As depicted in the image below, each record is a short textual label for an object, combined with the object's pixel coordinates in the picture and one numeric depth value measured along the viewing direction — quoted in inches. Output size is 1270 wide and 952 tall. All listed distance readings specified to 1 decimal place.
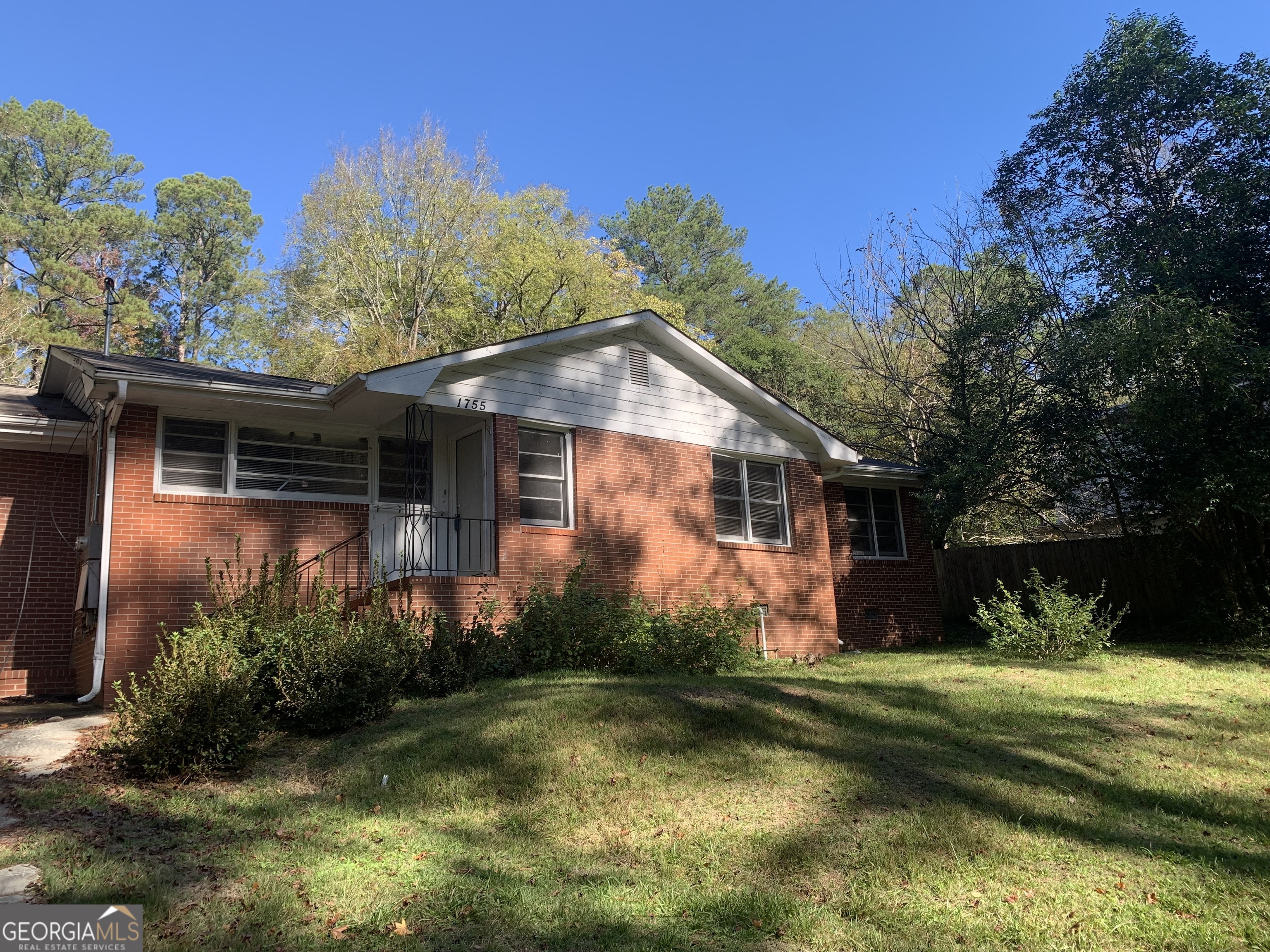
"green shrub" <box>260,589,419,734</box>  298.8
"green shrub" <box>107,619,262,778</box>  249.0
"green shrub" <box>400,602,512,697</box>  350.3
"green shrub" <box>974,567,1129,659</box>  463.2
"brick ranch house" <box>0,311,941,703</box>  392.2
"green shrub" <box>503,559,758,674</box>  398.0
